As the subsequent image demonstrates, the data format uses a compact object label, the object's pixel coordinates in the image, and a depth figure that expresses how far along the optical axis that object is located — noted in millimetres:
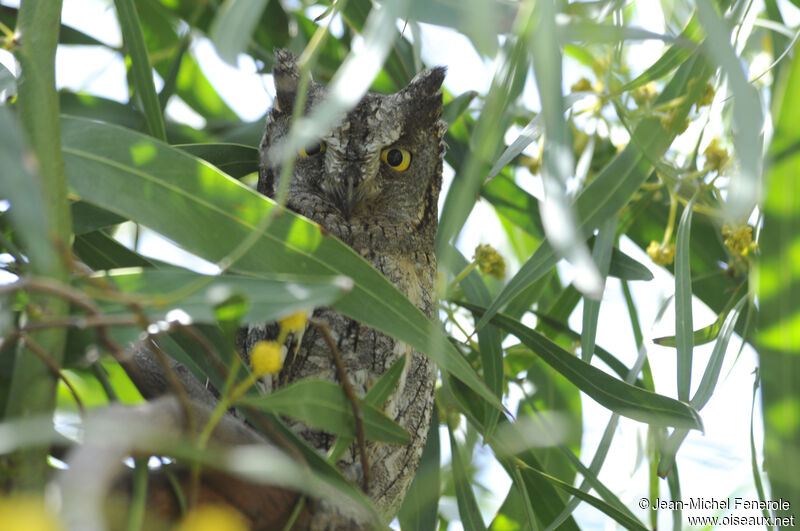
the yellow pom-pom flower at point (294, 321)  2779
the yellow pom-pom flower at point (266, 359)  2673
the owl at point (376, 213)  3255
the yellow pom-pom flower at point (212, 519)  2308
